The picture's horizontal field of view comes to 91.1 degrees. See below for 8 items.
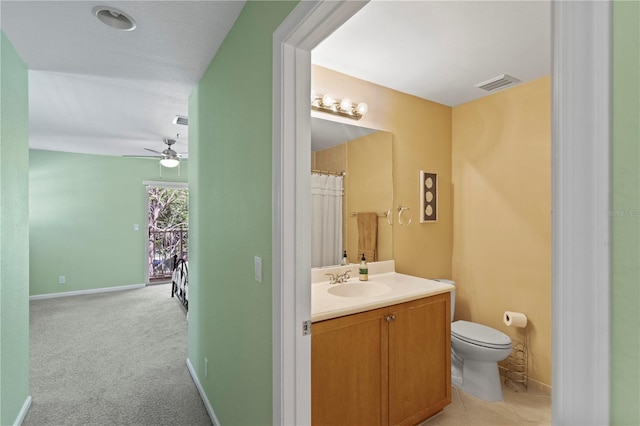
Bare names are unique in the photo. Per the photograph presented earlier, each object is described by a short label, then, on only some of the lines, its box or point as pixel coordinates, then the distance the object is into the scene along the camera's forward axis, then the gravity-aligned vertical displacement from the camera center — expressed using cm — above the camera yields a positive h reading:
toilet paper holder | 248 -122
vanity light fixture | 227 +79
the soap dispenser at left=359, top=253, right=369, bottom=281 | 229 -44
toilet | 224 -106
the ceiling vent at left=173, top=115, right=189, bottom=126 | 335 +101
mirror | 241 +36
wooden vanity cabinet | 156 -86
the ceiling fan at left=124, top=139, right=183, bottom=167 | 430 +79
